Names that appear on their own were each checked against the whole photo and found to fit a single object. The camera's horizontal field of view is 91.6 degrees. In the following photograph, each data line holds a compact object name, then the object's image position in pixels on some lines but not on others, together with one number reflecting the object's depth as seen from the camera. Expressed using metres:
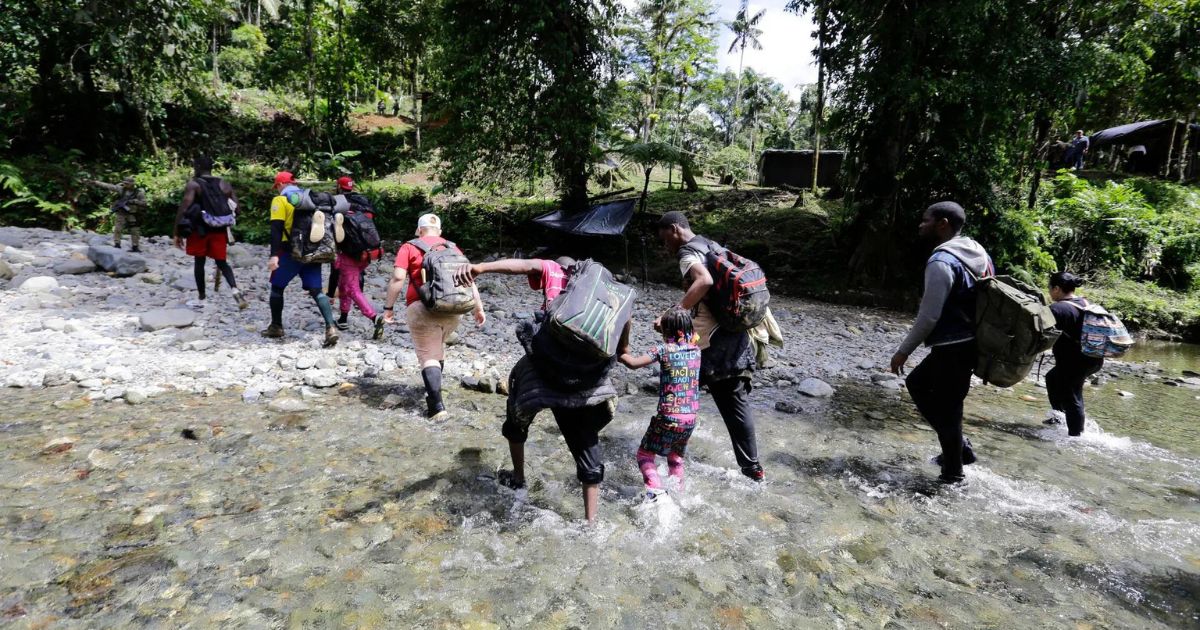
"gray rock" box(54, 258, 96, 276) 9.74
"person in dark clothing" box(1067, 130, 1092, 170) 22.00
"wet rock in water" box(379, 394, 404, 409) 5.94
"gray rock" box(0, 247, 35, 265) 10.07
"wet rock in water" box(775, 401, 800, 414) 6.61
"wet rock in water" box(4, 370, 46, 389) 5.79
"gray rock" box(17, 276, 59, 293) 8.62
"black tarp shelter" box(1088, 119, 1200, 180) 22.70
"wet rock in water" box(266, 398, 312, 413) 5.70
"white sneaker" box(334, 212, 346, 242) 7.08
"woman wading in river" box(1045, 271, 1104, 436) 5.62
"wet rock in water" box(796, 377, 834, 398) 7.24
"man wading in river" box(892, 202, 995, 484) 4.14
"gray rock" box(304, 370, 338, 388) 6.35
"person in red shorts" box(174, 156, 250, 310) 7.83
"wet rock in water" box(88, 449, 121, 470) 4.30
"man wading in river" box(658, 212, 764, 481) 4.05
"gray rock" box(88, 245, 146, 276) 9.92
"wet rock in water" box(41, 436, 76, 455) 4.48
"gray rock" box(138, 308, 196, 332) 7.50
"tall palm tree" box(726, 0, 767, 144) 36.58
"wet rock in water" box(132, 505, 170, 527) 3.61
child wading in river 3.90
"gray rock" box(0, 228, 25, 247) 11.32
